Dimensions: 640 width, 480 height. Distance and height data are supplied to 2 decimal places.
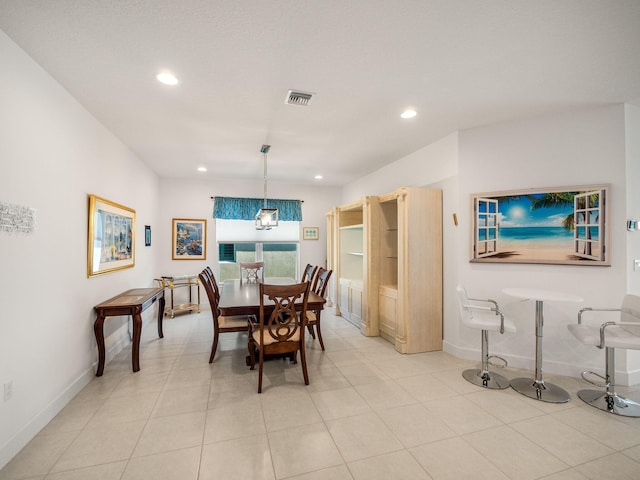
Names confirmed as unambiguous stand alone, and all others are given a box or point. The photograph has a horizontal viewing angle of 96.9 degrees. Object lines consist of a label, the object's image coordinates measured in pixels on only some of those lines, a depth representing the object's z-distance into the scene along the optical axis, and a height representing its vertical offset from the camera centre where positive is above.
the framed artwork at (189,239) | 5.54 +0.04
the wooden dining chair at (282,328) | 2.54 -0.82
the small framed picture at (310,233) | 6.36 +0.20
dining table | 2.82 -0.65
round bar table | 2.46 -1.27
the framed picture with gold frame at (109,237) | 2.82 +0.05
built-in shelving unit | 3.53 -0.42
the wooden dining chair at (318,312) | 3.48 -0.87
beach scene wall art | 2.75 +0.18
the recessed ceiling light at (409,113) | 2.83 +1.31
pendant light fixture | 3.85 +0.36
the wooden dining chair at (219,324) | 3.12 -0.94
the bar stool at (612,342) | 2.26 -0.79
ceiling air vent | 2.46 +1.28
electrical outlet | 1.76 -0.94
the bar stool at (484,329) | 2.65 -0.80
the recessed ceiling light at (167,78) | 2.18 +1.28
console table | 2.83 -0.75
